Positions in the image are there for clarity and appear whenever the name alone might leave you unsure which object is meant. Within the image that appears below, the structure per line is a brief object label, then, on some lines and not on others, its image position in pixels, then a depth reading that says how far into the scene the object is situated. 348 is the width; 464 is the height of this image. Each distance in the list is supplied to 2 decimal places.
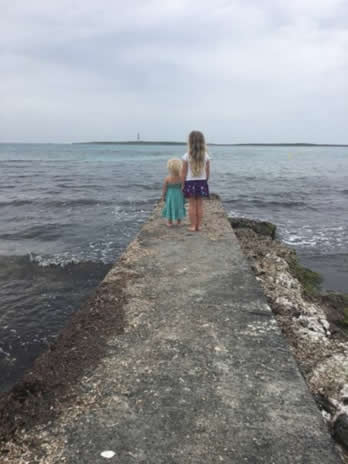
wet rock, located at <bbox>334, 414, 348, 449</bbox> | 2.46
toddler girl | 6.79
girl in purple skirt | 6.04
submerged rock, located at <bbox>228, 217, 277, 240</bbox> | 10.42
